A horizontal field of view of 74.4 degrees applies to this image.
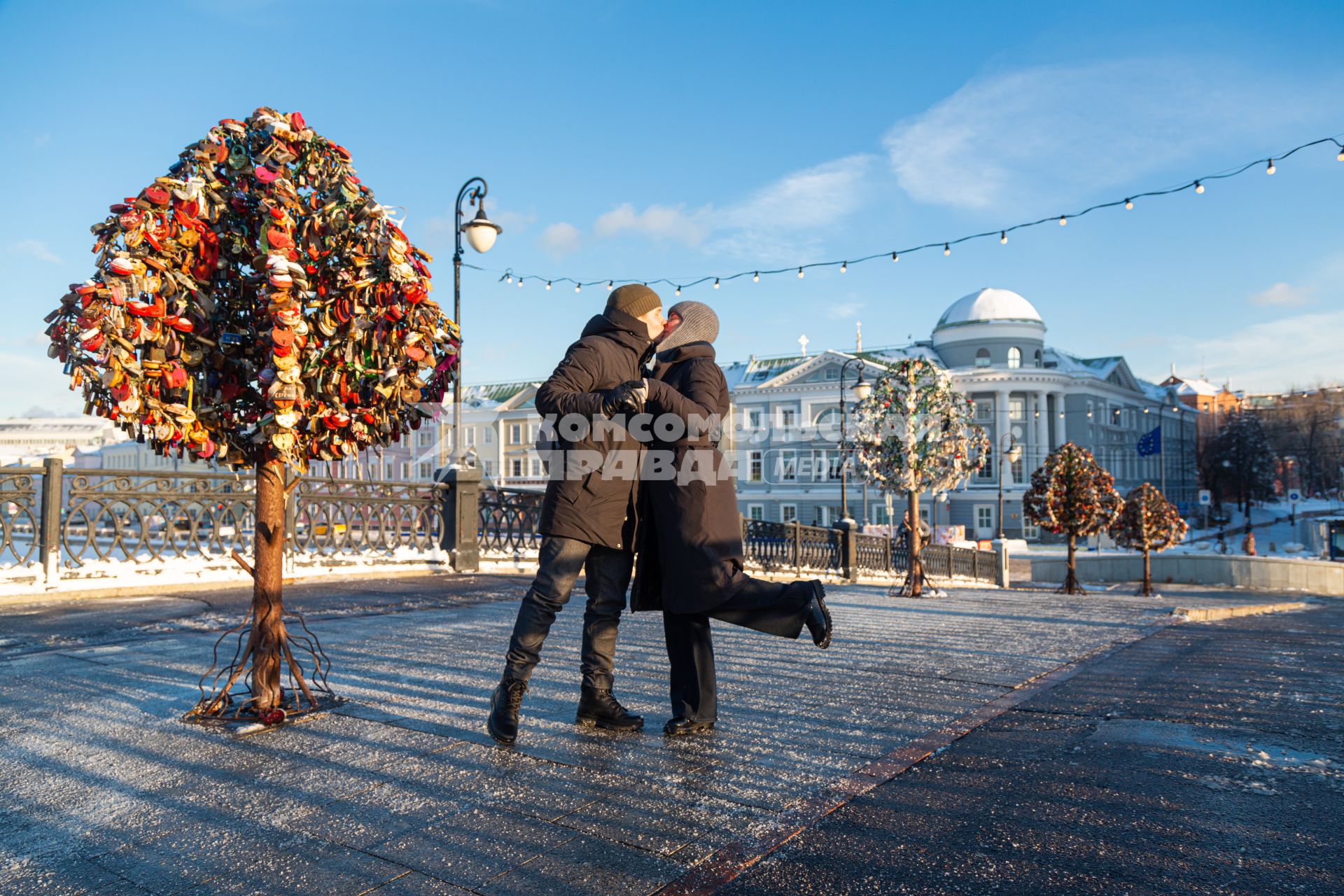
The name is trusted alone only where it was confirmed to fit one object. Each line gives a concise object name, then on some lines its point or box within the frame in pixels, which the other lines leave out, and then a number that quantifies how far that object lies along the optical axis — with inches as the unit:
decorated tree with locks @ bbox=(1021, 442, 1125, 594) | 890.1
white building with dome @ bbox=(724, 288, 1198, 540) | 2151.8
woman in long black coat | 140.7
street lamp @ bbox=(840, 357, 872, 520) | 764.3
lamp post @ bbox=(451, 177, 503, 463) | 531.2
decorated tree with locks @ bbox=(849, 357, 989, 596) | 623.8
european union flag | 1925.4
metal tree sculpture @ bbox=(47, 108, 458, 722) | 143.6
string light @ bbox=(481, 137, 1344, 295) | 499.4
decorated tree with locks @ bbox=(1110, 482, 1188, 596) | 978.7
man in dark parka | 139.1
